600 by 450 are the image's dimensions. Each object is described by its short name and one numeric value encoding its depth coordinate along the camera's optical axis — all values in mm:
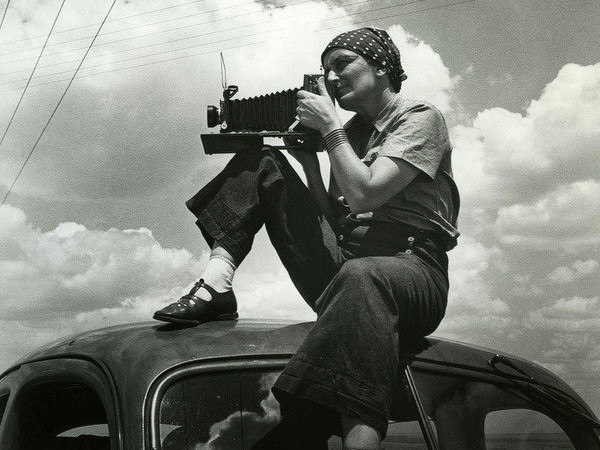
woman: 2324
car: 2330
